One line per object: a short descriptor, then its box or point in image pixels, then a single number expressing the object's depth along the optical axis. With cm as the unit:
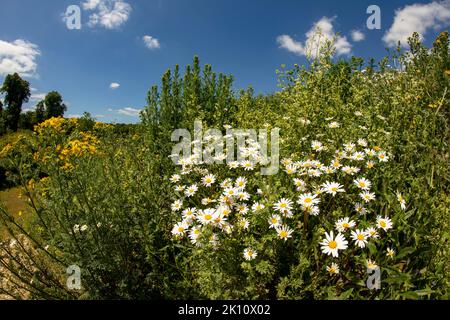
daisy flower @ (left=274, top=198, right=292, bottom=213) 204
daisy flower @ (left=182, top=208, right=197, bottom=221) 220
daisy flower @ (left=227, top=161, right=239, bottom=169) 256
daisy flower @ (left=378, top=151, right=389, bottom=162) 234
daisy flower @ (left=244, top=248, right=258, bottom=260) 194
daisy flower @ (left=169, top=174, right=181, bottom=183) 270
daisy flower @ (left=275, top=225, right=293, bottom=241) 198
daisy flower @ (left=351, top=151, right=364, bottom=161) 237
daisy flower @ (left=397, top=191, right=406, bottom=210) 211
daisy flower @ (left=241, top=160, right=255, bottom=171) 252
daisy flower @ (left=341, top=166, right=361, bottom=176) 230
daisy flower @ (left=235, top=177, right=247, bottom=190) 240
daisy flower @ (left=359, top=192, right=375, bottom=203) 215
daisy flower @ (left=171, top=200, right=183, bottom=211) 243
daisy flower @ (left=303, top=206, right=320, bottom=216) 205
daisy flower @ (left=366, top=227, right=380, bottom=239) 196
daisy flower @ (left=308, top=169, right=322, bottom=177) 227
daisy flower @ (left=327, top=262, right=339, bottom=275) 194
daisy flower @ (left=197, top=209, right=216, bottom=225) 202
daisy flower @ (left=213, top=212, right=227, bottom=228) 201
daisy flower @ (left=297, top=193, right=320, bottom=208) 205
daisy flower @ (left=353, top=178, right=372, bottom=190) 221
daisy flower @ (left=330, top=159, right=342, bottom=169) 235
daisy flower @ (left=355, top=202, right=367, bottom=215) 213
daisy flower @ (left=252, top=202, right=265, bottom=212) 197
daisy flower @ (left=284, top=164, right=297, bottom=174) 240
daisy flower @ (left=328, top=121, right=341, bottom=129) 277
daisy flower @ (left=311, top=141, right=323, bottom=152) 262
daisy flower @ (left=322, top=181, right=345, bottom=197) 218
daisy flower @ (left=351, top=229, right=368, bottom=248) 193
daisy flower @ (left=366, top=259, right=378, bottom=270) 186
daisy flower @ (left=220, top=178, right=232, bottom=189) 241
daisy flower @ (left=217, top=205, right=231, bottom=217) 211
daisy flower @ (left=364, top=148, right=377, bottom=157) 240
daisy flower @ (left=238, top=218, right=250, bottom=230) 201
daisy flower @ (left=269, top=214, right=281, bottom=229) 199
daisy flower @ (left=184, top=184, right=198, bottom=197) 252
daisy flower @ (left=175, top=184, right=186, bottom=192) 252
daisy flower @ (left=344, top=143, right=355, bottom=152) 246
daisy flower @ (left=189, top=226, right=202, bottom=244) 205
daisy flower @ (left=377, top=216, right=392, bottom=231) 196
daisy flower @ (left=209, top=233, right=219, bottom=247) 196
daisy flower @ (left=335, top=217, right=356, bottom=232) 198
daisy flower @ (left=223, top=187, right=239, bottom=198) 225
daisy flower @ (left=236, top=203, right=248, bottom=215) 217
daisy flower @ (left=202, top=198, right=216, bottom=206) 235
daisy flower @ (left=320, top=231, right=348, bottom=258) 188
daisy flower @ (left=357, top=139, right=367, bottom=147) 250
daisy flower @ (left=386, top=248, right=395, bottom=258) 200
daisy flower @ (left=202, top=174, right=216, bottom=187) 250
